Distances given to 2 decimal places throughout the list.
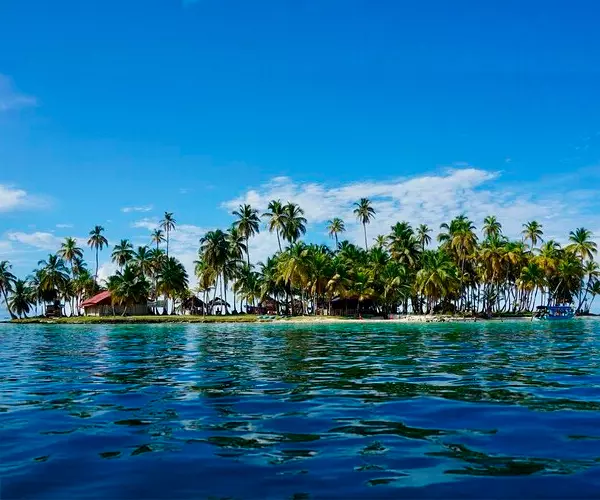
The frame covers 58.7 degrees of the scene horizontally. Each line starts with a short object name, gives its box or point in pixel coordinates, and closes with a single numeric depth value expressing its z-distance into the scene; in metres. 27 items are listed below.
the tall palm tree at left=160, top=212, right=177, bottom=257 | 123.82
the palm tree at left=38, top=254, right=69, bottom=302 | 115.38
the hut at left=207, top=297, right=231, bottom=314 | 108.38
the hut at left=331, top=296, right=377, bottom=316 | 101.12
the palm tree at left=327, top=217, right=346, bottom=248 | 122.50
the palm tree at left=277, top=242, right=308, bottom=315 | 87.94
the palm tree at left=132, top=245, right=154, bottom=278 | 111.41
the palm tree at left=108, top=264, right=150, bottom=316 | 95.94
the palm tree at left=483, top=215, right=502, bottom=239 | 111.25
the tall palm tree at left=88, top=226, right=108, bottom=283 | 123.31
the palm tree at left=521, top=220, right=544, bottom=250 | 112.12
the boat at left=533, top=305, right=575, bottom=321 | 94.31
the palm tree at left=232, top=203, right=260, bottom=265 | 103.75
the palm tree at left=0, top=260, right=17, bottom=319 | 119.75
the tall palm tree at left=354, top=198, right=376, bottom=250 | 121.19
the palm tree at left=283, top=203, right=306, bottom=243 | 102.62
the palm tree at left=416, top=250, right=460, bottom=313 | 87.62
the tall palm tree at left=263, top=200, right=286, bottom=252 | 101.81
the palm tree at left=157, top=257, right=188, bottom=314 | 101.31
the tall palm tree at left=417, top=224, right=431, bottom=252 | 116.94
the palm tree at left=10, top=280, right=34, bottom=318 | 120.88
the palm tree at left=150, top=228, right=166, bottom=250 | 127.36
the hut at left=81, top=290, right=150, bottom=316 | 106.31
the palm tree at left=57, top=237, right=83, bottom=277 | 120.06
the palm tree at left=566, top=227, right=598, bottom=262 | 108.81
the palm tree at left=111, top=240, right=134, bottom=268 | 117.31
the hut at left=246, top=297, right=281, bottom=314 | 106.89
